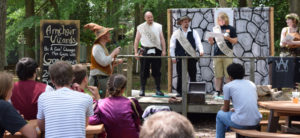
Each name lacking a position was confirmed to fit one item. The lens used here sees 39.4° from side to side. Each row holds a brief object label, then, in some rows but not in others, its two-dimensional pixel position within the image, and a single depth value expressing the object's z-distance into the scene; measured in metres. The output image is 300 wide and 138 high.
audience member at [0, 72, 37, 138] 3.45
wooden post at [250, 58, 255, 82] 7.84
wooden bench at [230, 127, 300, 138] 4.75
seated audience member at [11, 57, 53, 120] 4.14
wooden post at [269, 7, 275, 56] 9.71
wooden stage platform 8.01
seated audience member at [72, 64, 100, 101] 4.44
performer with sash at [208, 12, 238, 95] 8.18
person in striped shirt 3.62
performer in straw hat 6.54
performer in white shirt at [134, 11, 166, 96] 8.04
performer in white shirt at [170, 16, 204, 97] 8.18
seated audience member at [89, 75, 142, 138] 4.31
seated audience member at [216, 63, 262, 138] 5.12
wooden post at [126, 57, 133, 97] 8.34
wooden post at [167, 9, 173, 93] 9.79
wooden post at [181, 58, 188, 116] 7.77
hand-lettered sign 7.74
